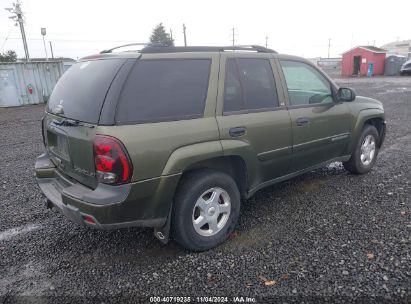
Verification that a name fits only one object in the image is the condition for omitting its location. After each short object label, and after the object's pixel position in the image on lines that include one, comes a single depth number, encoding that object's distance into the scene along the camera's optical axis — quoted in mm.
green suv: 2506
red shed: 29234
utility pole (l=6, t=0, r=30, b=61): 22016
